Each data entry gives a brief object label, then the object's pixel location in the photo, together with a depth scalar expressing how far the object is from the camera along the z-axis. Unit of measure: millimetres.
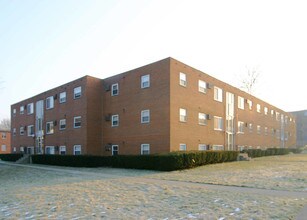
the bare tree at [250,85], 59084
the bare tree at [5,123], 114300
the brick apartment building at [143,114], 24797
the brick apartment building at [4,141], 67050
